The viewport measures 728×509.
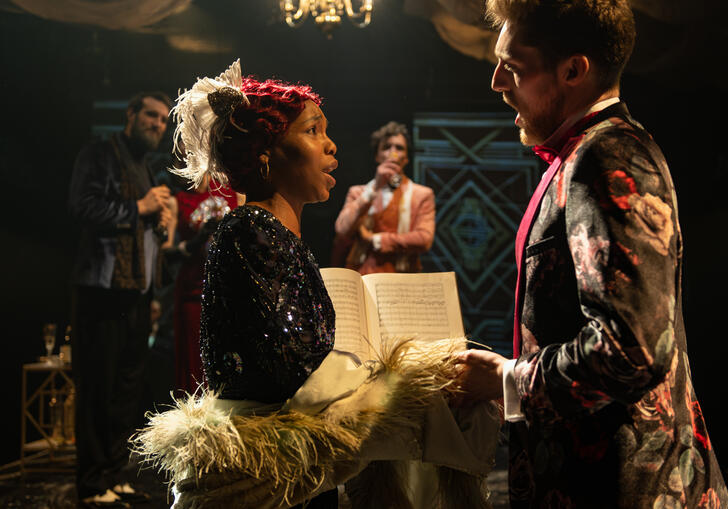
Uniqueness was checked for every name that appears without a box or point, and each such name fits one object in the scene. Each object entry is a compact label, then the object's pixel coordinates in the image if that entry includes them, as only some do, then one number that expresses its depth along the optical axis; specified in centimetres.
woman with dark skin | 139
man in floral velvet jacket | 103
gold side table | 494
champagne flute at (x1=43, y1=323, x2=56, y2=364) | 512
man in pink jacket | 552
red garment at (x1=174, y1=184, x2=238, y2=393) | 537
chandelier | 517
